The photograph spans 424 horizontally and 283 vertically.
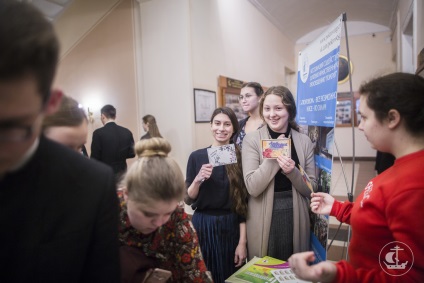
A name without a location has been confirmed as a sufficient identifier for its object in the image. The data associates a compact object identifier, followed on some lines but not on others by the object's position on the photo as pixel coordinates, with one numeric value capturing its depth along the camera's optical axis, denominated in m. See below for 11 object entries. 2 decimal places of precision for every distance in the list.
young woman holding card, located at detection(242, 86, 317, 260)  1.69
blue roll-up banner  1.69
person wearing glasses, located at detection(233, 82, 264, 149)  2.94
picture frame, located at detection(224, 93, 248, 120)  4.75
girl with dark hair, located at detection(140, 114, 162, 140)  3.76
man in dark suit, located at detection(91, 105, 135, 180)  3.64
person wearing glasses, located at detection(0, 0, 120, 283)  0.46
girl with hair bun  0.99
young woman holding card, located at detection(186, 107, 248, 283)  1.79
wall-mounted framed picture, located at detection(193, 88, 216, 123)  3.91
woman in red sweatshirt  0.84
